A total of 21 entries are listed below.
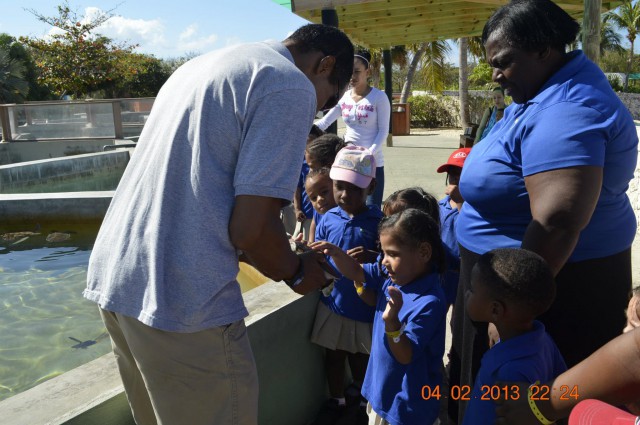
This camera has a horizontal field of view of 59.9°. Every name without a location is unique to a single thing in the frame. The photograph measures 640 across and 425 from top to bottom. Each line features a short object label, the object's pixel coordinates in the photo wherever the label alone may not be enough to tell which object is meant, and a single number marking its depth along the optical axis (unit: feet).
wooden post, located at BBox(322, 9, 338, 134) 19.10
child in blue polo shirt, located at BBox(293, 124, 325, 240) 14.03
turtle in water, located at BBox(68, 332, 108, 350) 15.01
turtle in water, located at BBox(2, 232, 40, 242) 22.29
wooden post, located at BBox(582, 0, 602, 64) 16.39
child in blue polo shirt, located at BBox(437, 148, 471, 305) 9.92
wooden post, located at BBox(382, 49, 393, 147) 43.50
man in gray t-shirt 5.03
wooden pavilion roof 22.95
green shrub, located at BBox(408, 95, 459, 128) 76.54
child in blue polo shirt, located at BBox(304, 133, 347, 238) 13.01
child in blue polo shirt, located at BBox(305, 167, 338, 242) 11.28
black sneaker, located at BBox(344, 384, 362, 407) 10.29
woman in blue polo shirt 5.80
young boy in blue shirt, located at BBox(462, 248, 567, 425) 6.07
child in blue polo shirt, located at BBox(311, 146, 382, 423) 9.53
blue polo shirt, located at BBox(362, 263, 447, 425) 7.60
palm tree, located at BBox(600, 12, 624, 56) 206.39
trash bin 63.52
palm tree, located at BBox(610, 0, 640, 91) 181.47
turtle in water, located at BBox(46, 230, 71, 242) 22.26
